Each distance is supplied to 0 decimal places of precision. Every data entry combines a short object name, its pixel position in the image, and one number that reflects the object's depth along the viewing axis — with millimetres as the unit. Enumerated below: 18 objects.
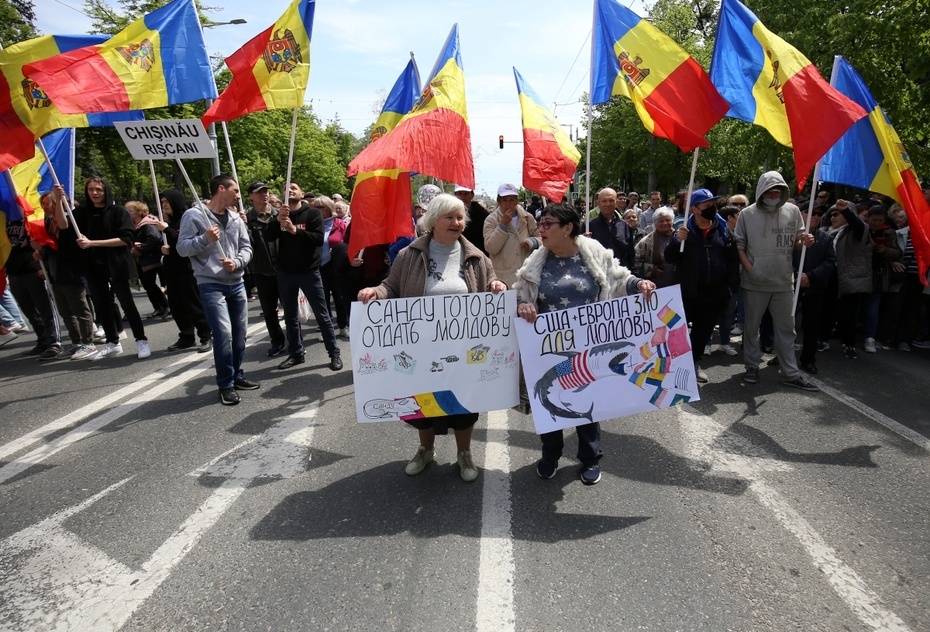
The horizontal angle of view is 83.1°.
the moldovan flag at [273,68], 5449
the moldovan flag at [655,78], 4871
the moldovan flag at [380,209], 5223
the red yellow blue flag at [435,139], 4547
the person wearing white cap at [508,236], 5195
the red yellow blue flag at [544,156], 5383
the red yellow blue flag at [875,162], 4598
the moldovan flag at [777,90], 4523
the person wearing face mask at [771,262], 5316
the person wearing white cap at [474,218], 5746
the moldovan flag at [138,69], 5055
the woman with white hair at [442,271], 3416
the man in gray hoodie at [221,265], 5086
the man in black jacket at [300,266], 6109
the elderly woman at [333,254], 7652
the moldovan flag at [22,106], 5125
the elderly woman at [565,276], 3314
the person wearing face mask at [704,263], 5348
